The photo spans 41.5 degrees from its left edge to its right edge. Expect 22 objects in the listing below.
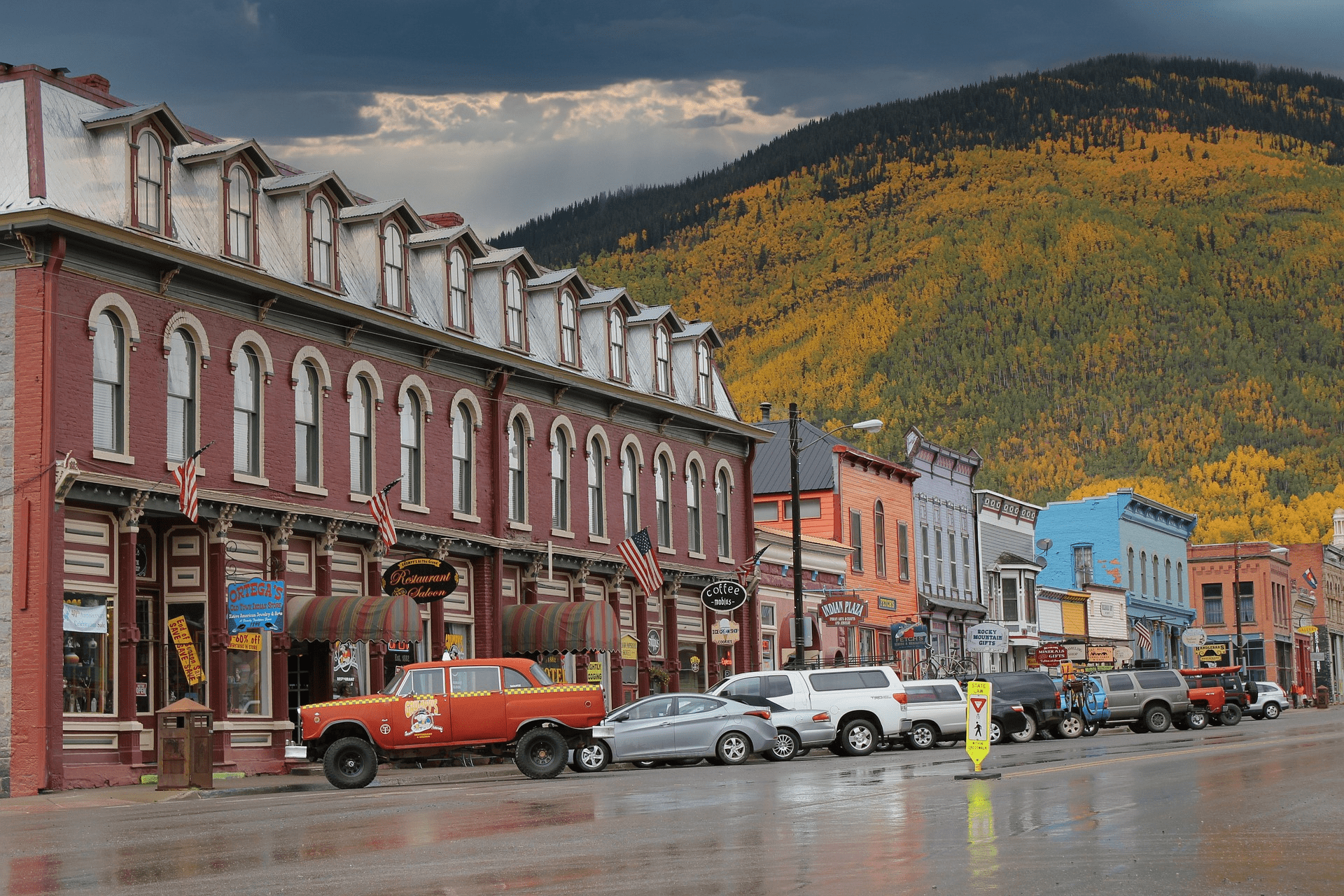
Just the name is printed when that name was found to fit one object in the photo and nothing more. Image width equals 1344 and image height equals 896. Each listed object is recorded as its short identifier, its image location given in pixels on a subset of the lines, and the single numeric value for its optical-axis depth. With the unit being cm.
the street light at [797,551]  4052
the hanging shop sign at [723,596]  4491
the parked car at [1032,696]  4275
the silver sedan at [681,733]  3130
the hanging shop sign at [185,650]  2964
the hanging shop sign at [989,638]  6012
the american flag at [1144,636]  8588
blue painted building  8312
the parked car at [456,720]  2714
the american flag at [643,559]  4197
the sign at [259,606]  2942
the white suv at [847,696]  3500
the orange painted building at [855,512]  5719
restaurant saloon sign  3394
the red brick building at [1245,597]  10300
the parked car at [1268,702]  6334
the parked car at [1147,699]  4725
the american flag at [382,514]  3397
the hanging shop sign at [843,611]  4953
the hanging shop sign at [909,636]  5406
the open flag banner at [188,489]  2877
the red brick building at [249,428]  2748
